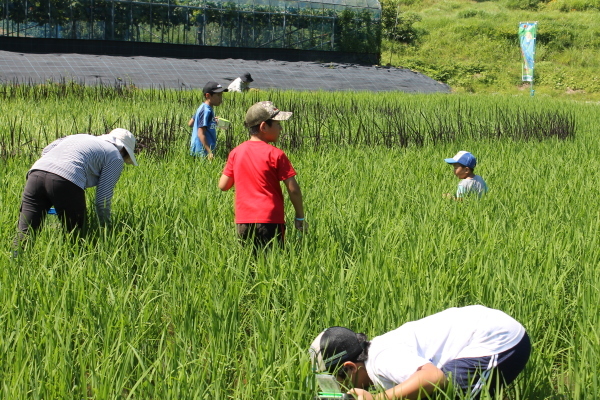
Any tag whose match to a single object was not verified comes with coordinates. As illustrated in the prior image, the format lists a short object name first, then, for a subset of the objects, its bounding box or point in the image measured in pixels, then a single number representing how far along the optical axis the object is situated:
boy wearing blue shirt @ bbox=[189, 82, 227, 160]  6.10
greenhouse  20.77
